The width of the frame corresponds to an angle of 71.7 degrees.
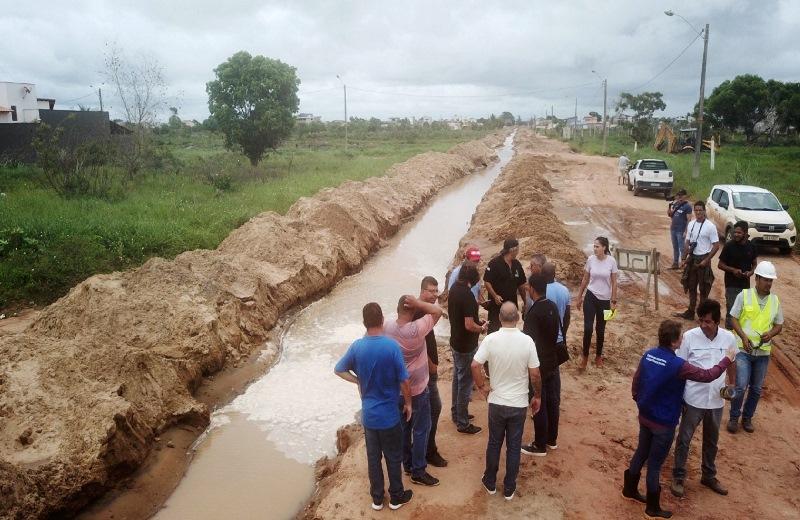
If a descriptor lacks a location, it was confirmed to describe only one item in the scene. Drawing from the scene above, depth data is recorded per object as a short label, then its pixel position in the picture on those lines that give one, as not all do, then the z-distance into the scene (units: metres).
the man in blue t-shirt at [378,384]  4.69
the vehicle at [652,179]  24.14
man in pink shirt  5.11
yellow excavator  41.53
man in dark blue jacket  4.59
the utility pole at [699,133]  23.22
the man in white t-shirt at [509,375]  4.83
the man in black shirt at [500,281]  6.77
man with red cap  6.25
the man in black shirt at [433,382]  5.54
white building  35.69
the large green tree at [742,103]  45.59
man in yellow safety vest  5.92
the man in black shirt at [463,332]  5.84
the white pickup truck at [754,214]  13.86
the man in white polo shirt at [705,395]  5.02
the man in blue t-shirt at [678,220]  12.03
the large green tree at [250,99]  27.12
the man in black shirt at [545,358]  5.49
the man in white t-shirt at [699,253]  9.20
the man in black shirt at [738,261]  7.70
